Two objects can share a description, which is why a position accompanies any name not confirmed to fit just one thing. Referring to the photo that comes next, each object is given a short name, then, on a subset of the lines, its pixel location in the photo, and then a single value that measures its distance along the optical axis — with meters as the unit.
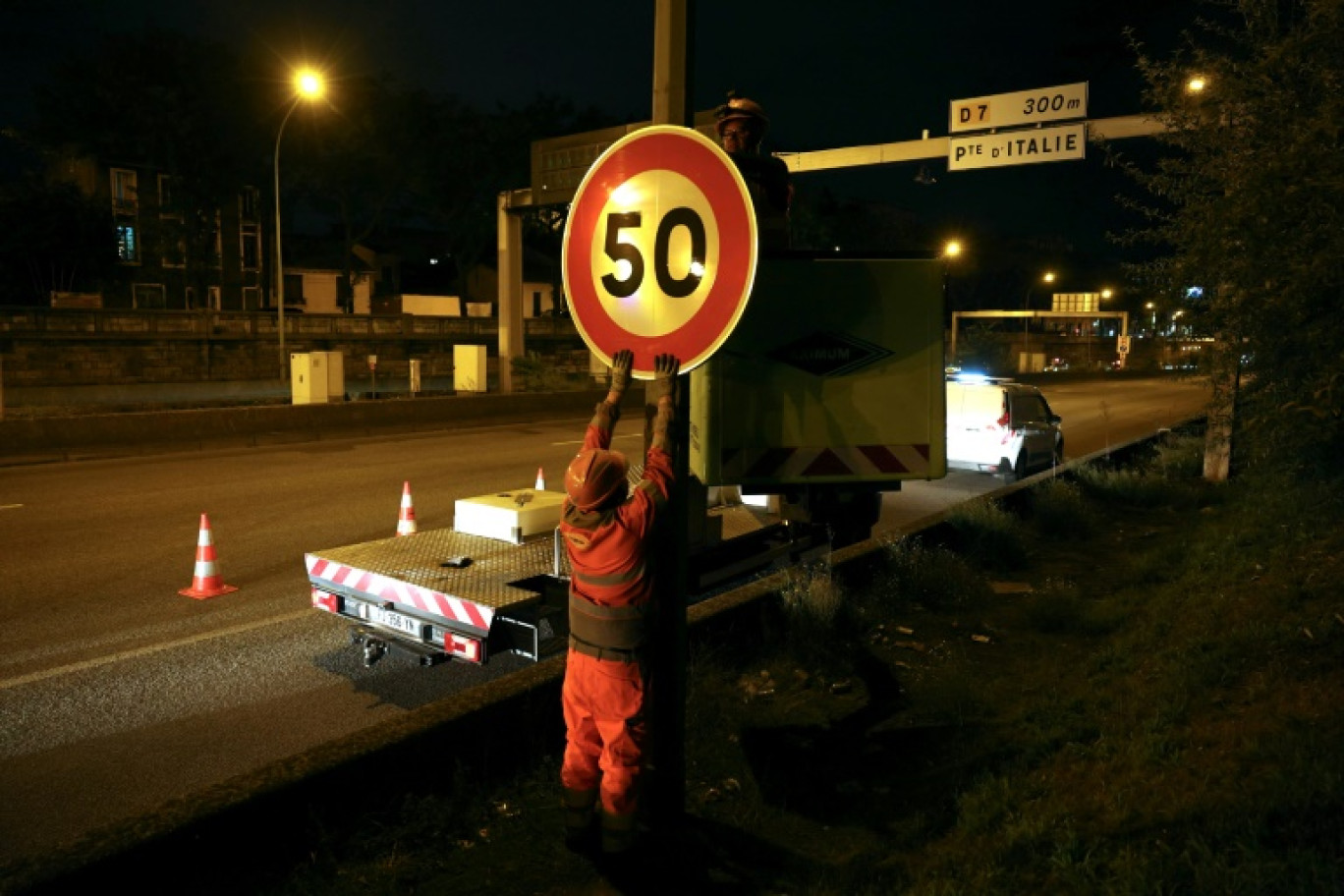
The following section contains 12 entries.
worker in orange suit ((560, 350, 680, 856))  3.41
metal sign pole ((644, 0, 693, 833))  3.35
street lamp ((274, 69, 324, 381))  20.16
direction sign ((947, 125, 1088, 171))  15.47
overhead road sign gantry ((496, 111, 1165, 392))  14.67
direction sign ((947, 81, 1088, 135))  15.30
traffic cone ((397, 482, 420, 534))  8.82
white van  14.22
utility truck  4.27
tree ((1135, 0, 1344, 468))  6.56
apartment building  45.12
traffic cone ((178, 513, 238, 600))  7.70
